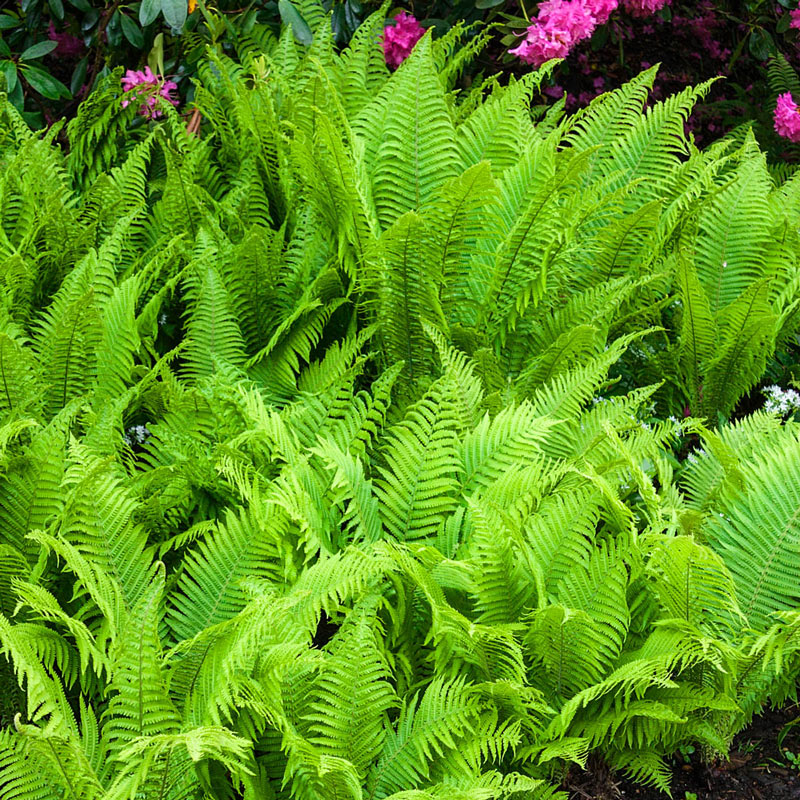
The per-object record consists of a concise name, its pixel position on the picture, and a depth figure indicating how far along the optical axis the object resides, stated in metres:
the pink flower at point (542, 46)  3.25
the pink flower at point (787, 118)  3.72
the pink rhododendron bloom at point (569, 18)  3.25
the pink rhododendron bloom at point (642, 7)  3.63
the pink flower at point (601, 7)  3.32
